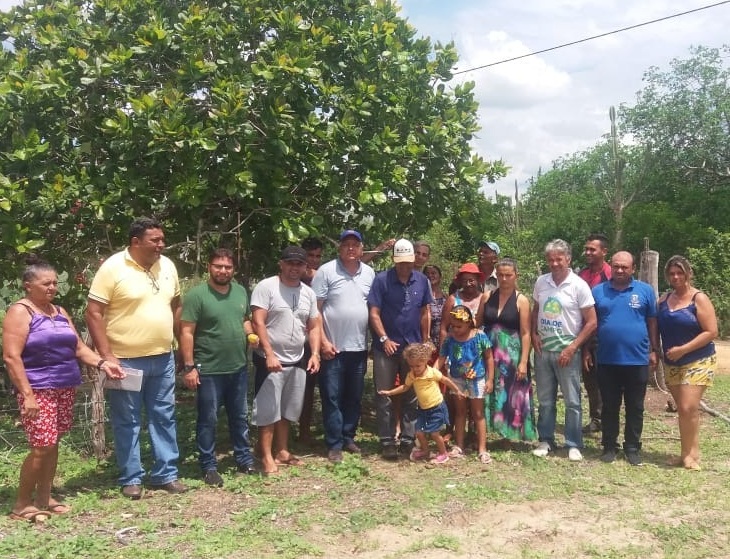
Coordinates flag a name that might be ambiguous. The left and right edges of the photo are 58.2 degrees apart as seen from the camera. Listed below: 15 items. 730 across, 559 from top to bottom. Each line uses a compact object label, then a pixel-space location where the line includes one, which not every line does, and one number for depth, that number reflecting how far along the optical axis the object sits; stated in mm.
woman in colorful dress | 5570
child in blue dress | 5504
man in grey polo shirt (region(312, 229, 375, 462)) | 5469
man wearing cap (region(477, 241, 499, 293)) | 6195
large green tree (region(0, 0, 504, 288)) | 5363
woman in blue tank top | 5238
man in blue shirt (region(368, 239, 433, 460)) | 5492
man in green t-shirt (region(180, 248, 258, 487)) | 4766
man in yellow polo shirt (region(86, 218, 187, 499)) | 4445
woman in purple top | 4012
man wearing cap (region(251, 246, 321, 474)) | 5094
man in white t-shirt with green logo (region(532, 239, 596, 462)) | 5422
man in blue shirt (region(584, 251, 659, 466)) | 5363
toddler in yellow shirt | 5302
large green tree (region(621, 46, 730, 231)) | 23703
